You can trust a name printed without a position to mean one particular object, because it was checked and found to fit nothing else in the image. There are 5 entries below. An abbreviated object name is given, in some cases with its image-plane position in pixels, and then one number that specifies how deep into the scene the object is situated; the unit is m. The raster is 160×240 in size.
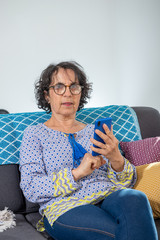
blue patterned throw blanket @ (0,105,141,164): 1.69
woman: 1.11
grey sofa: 1.44
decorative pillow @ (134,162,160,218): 1.46
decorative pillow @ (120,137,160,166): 1.75
